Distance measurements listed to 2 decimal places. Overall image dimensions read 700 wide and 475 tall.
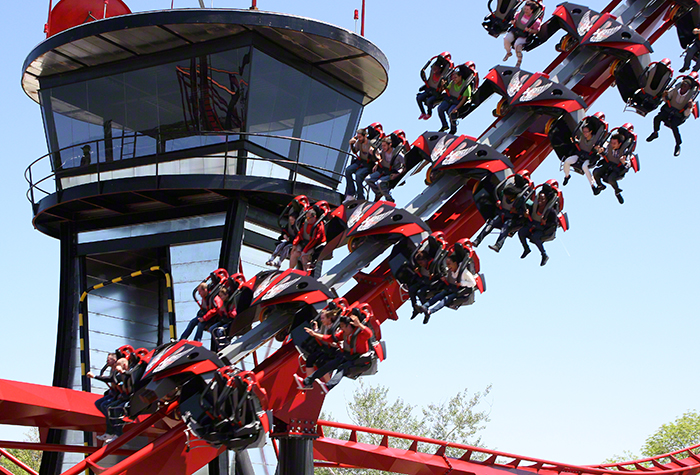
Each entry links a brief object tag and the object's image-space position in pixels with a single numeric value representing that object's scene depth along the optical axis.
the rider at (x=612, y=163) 11.65
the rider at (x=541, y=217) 10.56
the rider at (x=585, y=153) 11.45
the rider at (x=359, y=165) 11.55
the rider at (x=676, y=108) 12.34
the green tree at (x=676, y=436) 39.91
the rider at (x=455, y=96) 11.94
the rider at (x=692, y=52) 13.02
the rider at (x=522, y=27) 12.79
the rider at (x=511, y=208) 10.59
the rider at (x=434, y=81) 11.96
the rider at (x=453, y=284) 9.91
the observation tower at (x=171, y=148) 16.28
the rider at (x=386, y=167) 11.39
